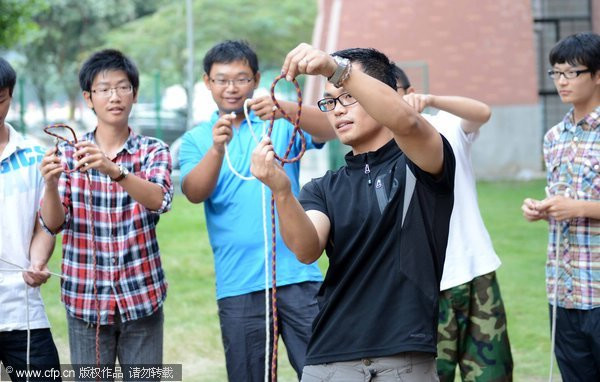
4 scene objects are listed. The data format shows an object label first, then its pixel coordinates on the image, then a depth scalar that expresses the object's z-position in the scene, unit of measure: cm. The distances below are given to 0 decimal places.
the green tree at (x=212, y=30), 2695
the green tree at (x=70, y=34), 2839
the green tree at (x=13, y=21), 1128
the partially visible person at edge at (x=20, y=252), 401
